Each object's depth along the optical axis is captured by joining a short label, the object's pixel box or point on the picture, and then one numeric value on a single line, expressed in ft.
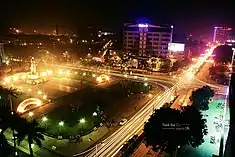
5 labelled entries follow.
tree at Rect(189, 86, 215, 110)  126.61
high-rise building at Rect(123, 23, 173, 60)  316.32
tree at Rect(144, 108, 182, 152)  76.44
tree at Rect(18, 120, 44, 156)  76.31
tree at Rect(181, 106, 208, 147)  79.39
